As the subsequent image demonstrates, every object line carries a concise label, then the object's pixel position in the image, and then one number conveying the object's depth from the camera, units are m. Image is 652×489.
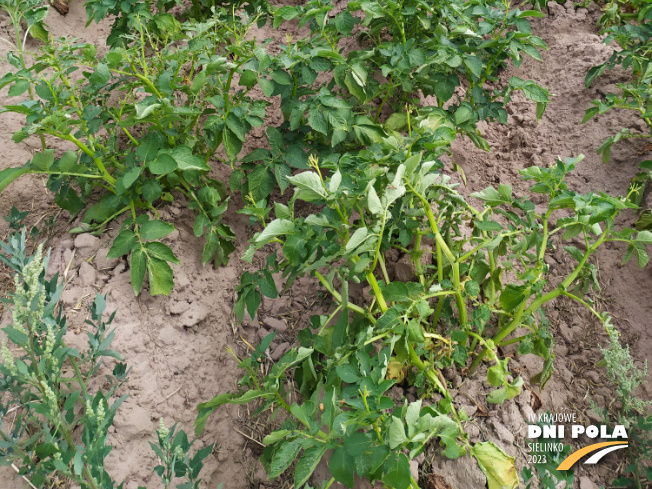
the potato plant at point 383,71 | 1.83
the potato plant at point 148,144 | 1.68
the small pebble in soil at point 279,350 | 1.91
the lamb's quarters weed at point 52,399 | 1.08
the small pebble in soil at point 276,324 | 1.98
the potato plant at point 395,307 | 1.18
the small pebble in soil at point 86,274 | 1.84
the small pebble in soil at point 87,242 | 1.92
